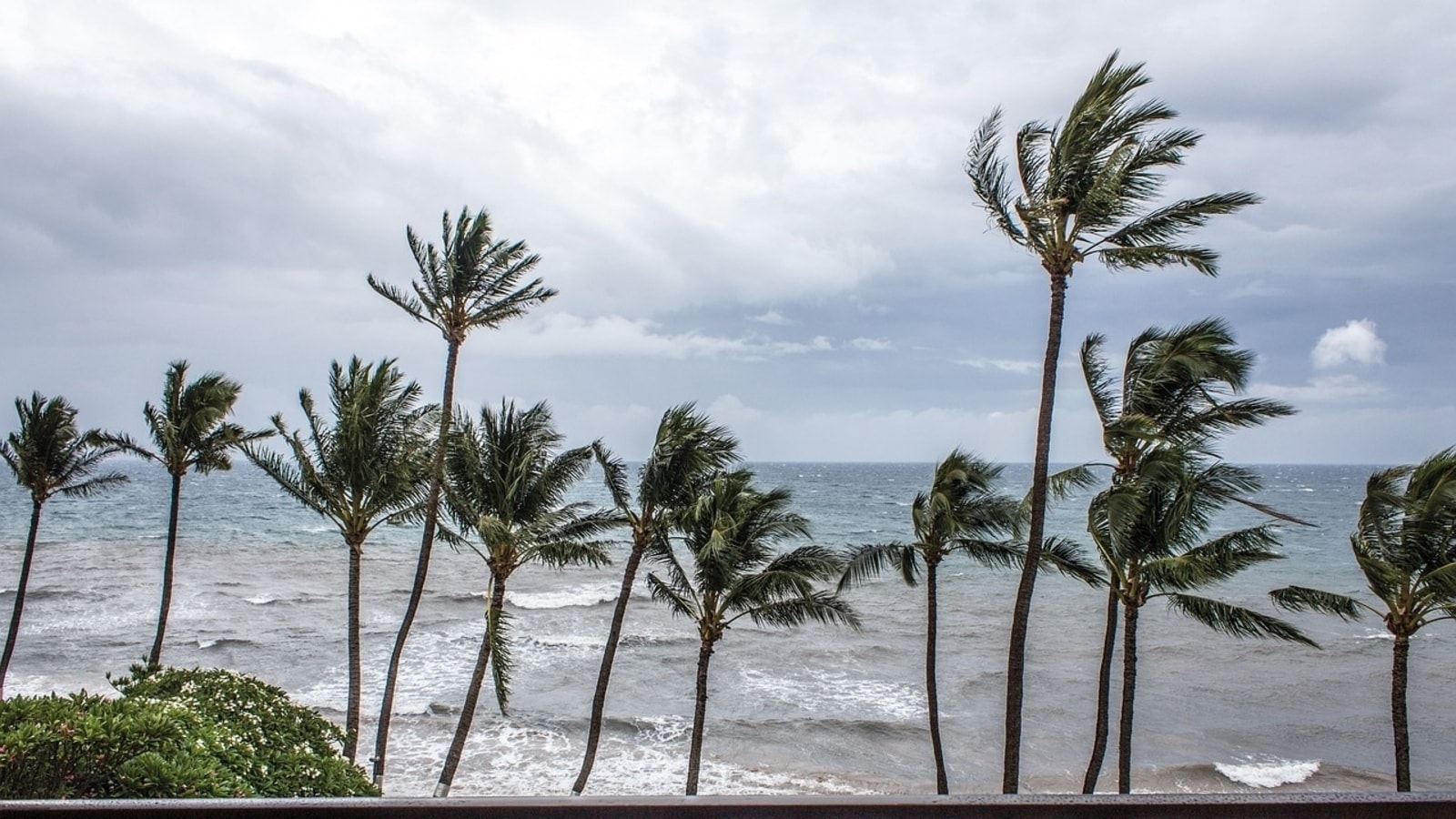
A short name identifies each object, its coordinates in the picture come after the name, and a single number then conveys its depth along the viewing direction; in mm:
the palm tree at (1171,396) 12320
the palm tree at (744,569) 15453
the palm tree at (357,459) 14852
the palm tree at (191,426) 17281
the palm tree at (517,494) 15164
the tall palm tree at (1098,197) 11109
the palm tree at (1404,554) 11688
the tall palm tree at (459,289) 14977
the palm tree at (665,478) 15359
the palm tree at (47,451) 18094
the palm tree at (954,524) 15234
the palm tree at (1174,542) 11680
